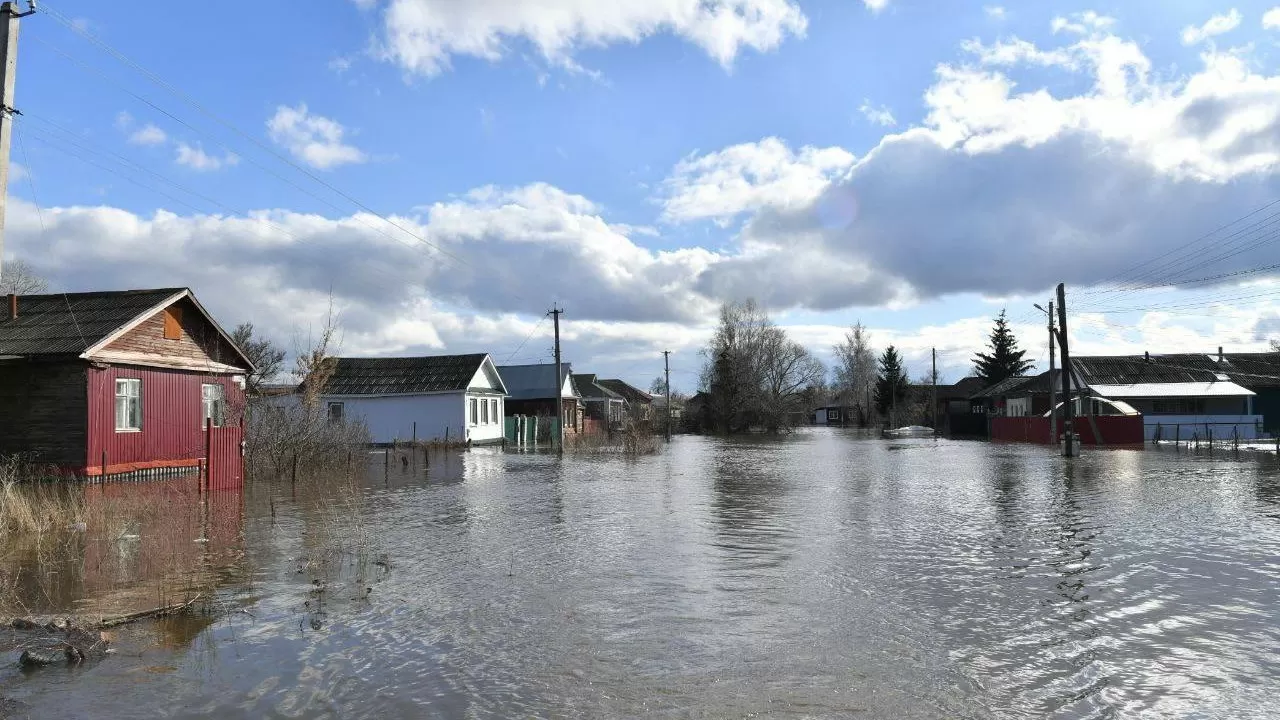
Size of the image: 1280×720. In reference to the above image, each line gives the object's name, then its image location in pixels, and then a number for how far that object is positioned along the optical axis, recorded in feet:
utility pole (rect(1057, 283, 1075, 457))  108.58
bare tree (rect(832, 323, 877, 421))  364.99
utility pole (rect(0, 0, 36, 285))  31.32
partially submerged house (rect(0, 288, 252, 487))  60.75
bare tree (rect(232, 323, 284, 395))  155.96
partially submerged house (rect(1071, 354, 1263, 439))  154.40
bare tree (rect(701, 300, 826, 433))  256.73
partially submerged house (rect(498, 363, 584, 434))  191.93
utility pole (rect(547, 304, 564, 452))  121.21
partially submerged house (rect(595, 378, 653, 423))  325.62
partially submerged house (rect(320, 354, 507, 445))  139.23
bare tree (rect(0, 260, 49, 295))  129.96
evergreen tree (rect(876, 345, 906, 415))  294.05
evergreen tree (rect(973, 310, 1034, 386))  260.42
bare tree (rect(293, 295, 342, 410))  92.56
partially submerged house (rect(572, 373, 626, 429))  243.19
